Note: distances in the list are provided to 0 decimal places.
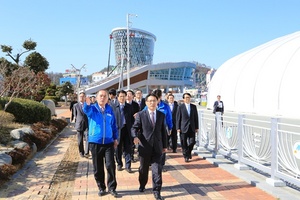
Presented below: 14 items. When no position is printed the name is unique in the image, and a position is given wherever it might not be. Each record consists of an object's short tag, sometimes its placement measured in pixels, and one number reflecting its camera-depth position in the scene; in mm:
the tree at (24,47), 16472
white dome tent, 12404
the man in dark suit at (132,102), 5847
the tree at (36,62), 17149
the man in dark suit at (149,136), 3967
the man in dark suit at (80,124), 6732
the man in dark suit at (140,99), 6732
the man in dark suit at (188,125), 6156
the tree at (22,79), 12439
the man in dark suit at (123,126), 5436
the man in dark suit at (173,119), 6961
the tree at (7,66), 14858
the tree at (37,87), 16091
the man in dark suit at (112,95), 5812
